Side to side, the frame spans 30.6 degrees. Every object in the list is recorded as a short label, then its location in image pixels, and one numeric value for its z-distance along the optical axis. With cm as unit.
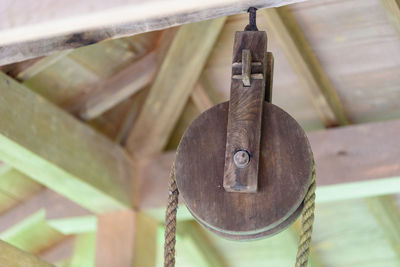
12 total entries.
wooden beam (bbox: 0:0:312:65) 159
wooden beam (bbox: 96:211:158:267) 304
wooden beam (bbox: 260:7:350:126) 285
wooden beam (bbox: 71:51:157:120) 302
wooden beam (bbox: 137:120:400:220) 281
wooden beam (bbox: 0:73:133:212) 261
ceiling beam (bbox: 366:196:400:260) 344
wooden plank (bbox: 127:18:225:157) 300
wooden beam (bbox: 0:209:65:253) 388
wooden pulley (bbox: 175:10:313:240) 164
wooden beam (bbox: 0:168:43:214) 363
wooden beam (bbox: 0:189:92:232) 327
